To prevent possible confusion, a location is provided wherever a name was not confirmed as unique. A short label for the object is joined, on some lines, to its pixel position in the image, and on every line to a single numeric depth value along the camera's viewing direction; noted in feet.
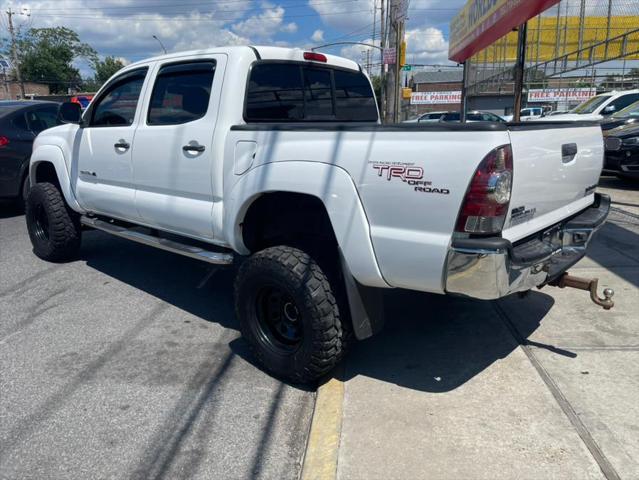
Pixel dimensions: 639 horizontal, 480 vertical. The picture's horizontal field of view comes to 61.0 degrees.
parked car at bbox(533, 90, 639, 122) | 45.03
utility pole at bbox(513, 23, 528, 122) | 30.71
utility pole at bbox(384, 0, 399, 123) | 38.34
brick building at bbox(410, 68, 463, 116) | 191.11
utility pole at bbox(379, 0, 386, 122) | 78.38
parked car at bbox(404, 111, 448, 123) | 98.80
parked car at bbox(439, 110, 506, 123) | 86.70
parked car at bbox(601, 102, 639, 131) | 35.69
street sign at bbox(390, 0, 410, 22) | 33.27
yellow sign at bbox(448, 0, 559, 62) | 32.32
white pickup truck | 8.75
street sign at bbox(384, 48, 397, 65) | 39.55
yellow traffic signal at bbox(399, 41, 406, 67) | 40.53
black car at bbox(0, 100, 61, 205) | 27.71
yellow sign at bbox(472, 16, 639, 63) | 44.57
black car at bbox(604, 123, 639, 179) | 29.48
